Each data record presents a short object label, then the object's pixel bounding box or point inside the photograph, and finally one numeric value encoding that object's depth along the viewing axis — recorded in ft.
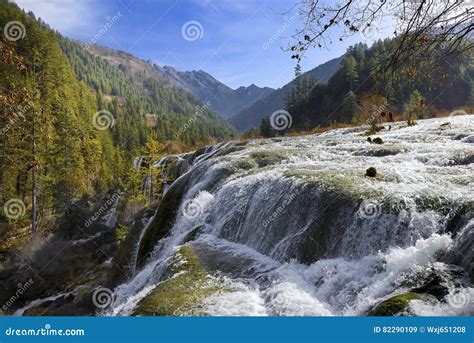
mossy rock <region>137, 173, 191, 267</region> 57.82
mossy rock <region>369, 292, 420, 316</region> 22.03
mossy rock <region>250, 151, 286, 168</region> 60.13
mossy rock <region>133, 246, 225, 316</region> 26.91
